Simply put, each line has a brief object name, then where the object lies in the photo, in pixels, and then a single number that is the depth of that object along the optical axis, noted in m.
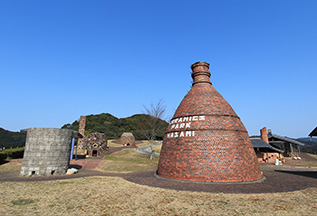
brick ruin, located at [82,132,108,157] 28.97
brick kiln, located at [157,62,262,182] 9.74
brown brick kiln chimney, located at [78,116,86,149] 34.06
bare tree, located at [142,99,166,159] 31.39
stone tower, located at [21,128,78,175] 13.20
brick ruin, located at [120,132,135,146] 44.09
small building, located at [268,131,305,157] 31.31
